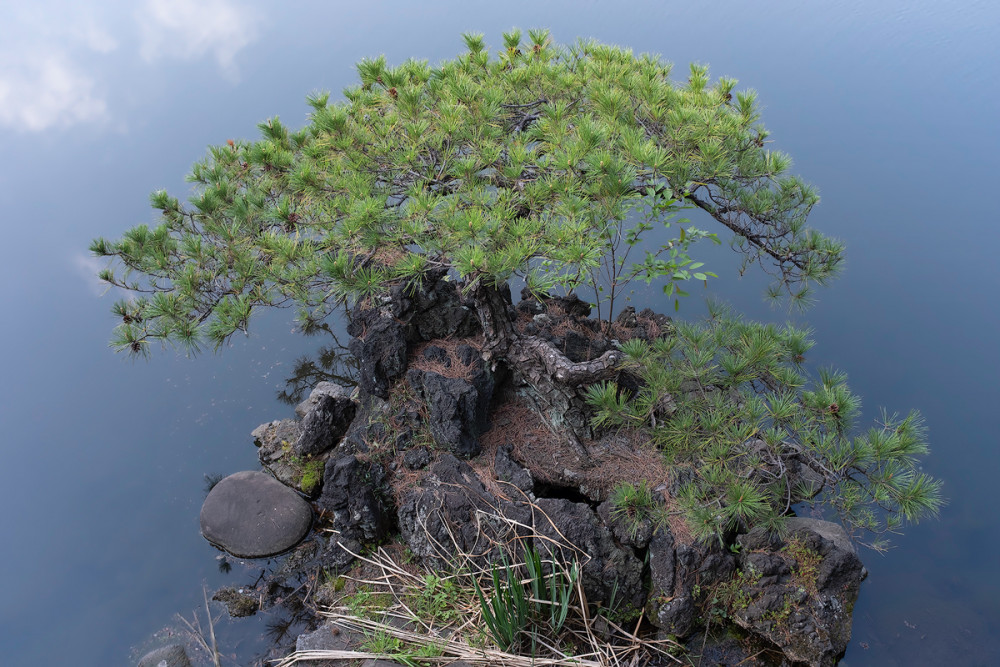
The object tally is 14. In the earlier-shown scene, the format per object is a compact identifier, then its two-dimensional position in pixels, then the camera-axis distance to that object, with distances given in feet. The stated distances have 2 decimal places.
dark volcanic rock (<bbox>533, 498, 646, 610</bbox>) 9.97
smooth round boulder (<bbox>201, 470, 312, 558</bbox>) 12.41
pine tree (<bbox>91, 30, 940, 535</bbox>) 9.05
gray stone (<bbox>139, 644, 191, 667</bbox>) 11.03
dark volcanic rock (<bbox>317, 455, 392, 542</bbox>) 11.33
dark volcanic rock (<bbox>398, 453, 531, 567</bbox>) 10.45
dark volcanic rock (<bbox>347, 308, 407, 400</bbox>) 12.25
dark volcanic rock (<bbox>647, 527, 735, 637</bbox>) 9.79
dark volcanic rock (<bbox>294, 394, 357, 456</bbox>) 13.43
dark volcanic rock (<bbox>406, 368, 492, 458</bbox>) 11.35
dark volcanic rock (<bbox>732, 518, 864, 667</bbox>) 9.57
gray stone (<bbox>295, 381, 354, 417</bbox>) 14.98
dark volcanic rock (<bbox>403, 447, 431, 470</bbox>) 11.71
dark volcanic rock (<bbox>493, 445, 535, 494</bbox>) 10.89
